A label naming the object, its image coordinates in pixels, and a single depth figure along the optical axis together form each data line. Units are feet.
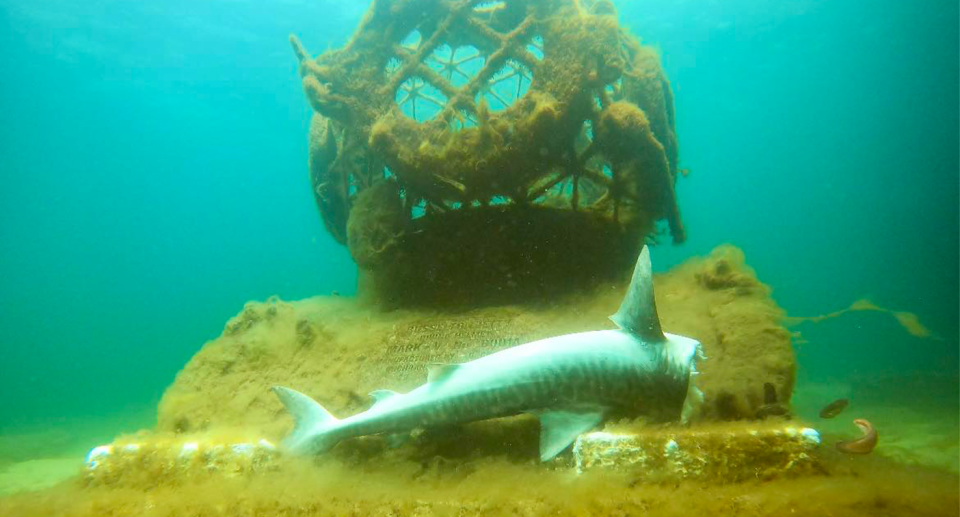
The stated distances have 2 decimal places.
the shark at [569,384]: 11.13
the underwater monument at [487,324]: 10.22
